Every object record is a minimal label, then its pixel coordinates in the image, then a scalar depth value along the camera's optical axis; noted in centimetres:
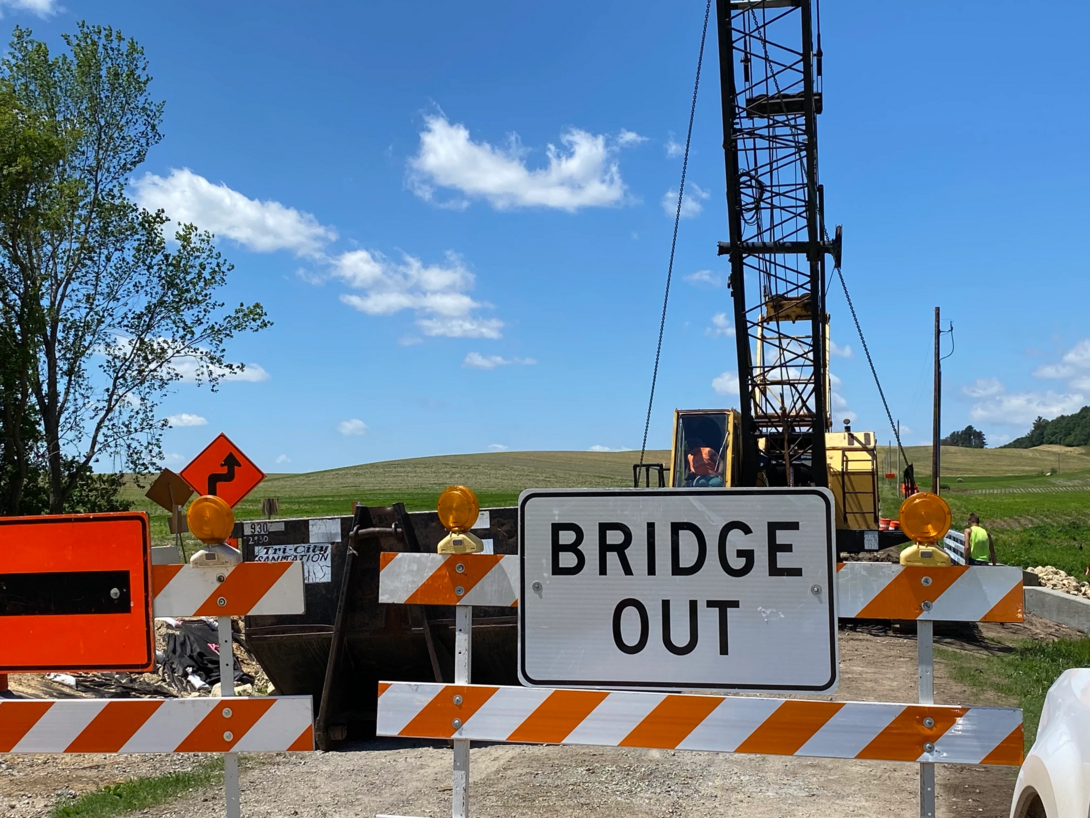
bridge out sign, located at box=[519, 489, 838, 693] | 366
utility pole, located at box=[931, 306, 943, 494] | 3184
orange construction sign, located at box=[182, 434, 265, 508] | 1182
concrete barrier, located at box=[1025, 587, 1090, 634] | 1464
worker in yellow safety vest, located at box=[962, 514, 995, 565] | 1659
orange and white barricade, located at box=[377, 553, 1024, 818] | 362
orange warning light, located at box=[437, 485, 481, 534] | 396
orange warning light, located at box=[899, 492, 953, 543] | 357
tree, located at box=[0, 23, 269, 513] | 2667
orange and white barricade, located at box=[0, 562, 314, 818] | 412
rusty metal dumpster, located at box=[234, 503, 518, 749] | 740
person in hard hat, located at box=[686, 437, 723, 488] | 1645
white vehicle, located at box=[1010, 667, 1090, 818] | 263
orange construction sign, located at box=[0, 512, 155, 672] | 419
